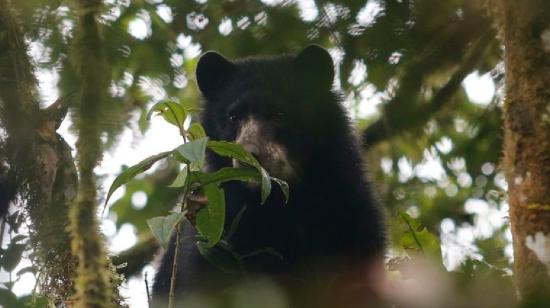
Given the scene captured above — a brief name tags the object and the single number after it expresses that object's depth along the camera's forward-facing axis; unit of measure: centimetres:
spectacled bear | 918
